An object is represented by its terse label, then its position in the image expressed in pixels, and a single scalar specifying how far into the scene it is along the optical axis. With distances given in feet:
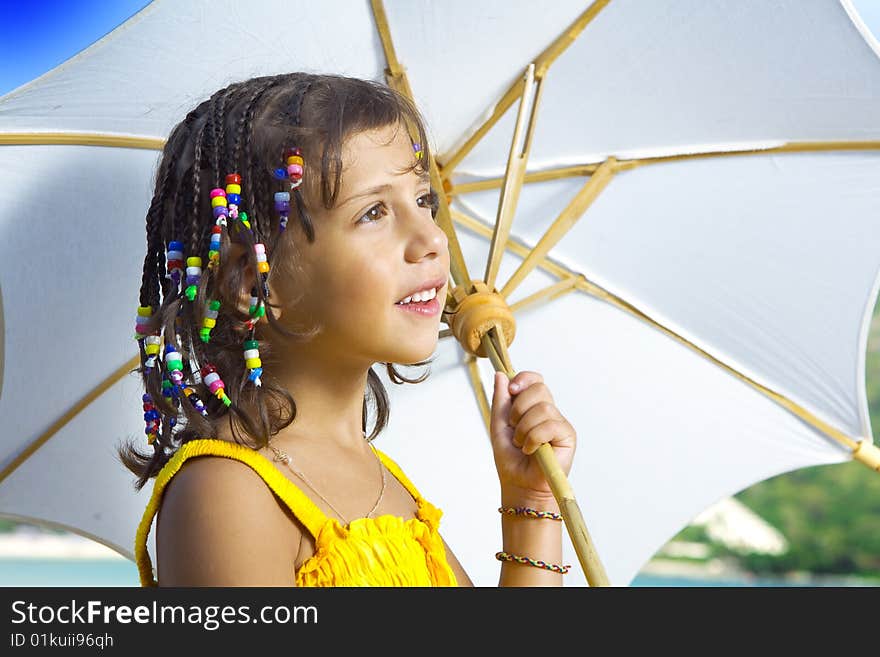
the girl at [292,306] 3.63
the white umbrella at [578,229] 4.92
